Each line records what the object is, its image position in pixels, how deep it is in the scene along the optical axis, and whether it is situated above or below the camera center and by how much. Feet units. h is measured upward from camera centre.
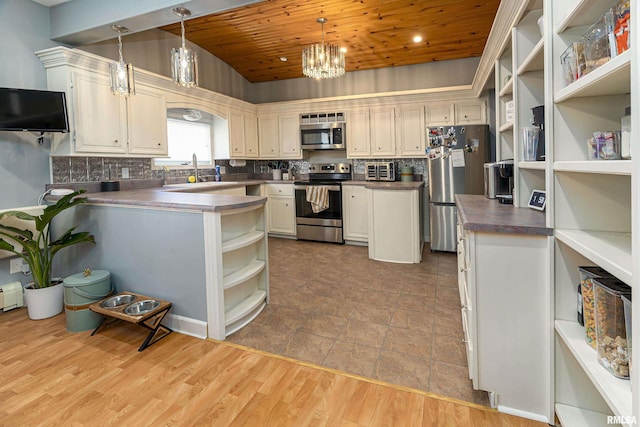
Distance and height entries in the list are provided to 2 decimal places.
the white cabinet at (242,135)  17.34 +3.25
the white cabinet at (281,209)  17.71 -0.84
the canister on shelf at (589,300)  4.23 -1.49
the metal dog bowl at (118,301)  8.01 -2.51
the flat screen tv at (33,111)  8.76 +2.47
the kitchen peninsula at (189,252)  7.64 -1.42
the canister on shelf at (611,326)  3.69 -1.66
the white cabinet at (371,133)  16.31 +2.88
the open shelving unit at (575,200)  4.20 -0.22
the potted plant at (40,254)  8.50 -1.43
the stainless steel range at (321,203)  16.48 -0.53
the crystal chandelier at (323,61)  12.18 +4.84
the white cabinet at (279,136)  18.40 +3.22
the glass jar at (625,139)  3.45 +0.46
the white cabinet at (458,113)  14.82 +3.40
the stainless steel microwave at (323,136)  17.16 +2.95
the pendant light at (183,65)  8.30 +3.27
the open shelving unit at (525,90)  6.57 +1.94
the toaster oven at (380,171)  16.14 +0.95
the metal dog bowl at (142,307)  7.68 -2.58
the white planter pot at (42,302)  8.89 -2.73
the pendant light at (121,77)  9.25 +3.36
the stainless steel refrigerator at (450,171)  13.26 +0.70
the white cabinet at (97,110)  10.02 +2.94
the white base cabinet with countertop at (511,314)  4.94 -1.93
